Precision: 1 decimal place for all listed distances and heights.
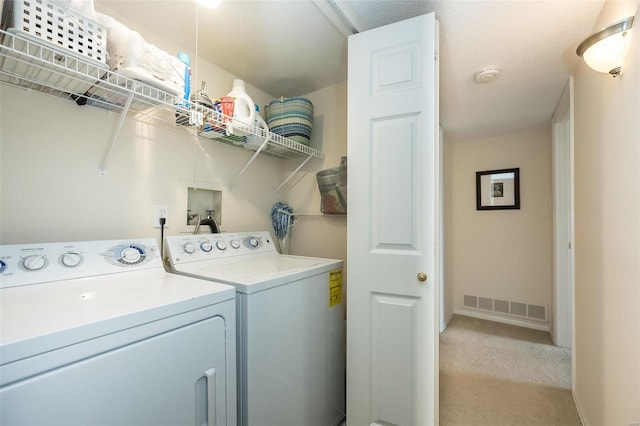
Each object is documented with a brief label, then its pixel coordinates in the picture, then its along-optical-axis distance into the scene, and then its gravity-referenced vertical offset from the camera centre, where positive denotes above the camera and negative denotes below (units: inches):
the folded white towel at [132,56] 43.1 +24.9
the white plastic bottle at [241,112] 63.0 +24.4
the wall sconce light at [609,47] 40.7 +25.7
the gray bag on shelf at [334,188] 78.6 +7.7
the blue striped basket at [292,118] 79.7 +27.6
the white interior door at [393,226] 51.5 -2.1
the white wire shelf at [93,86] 36.9 +21.0
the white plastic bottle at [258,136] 69.7 +19.6
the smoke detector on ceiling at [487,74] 74.1 +37.7
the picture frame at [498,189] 125.6 +11.7
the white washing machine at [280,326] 44.3 -20.3
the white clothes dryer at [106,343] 25.0 -13.3
